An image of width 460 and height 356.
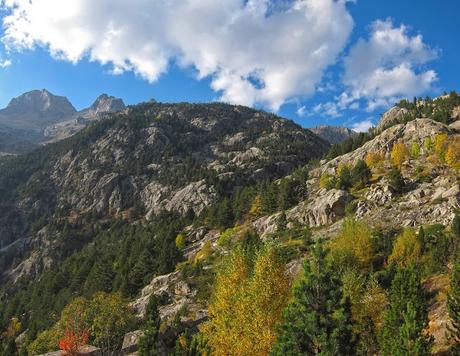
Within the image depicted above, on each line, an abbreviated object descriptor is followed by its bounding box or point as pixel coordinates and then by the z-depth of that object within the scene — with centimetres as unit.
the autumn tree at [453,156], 11041
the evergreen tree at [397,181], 10404
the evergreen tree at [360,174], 11862
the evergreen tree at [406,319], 3093
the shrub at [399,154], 12735
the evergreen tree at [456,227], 7260
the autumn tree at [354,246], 7481
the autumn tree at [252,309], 3131
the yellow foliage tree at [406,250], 7175
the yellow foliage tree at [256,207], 13775
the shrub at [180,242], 12935
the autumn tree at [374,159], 13650
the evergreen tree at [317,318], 2809
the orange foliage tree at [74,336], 5028
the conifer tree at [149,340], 3894
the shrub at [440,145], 11779
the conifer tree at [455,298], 3950
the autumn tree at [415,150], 12950
